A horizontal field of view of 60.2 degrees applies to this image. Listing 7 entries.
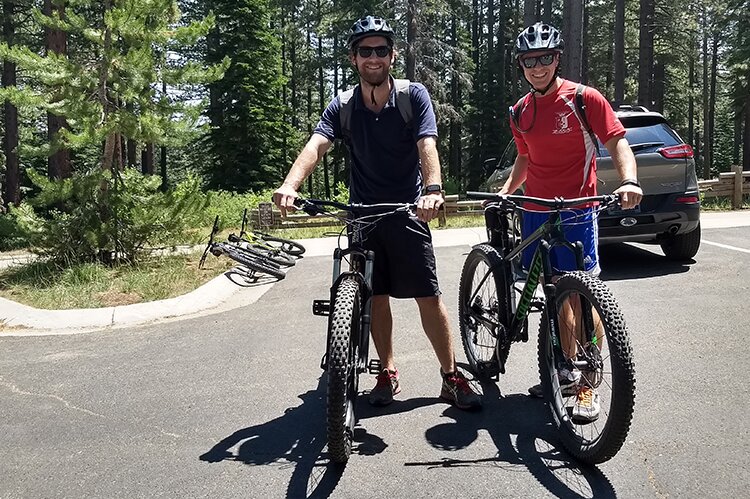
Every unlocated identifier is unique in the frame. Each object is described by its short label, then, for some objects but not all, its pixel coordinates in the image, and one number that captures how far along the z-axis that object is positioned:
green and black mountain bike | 2.87
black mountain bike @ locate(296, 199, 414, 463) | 3.01
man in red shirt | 3.60
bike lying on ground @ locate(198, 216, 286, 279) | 8.52
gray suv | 7.34
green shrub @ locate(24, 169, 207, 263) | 8.78
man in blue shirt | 3.59
